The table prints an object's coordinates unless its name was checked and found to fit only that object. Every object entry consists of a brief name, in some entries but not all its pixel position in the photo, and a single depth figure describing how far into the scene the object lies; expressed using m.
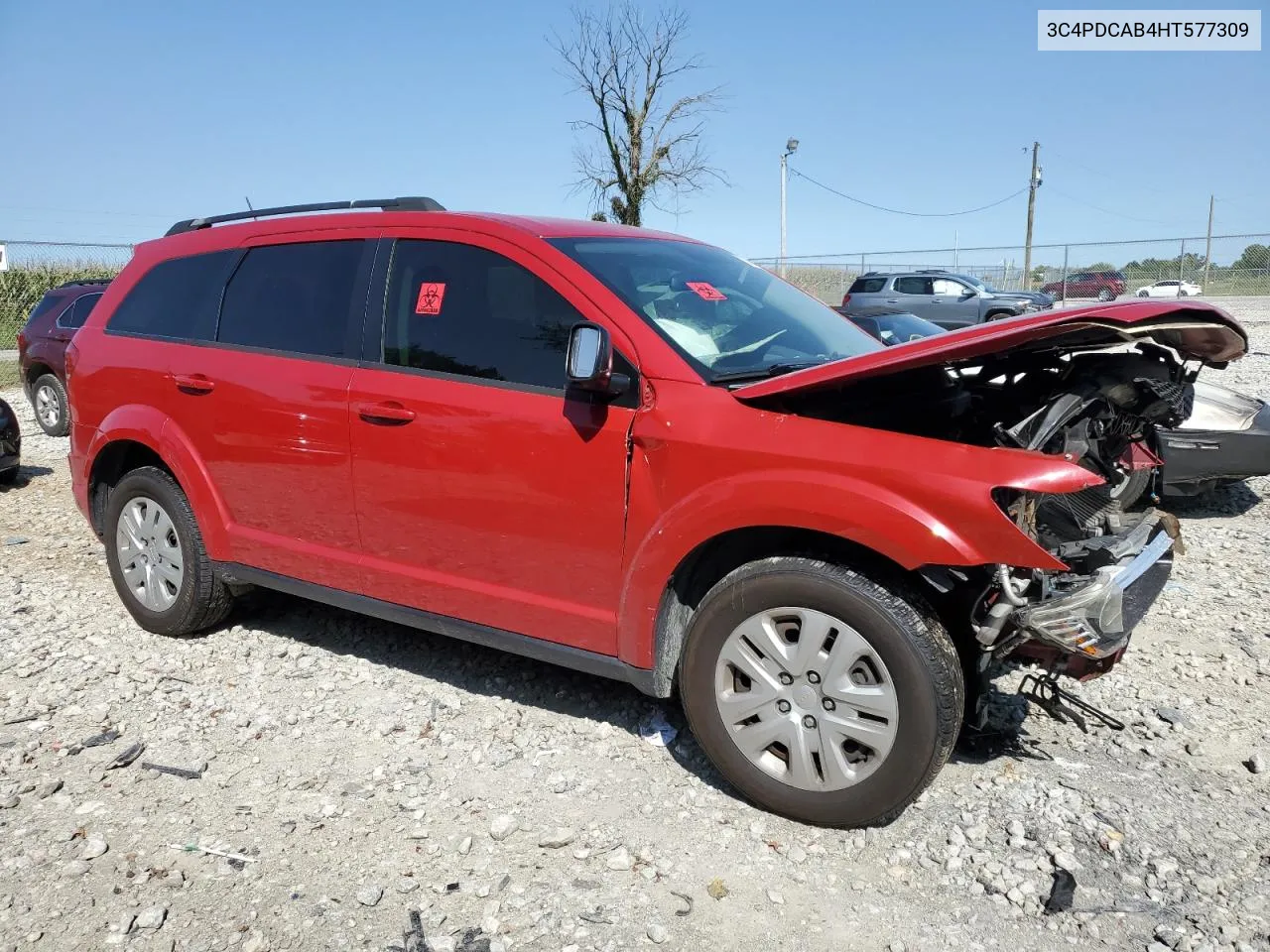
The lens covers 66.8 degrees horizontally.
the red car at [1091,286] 27.97
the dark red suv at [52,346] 10.88
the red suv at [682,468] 2.75
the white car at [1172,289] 27.07
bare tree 27.81
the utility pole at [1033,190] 37.56
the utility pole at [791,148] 37.36
